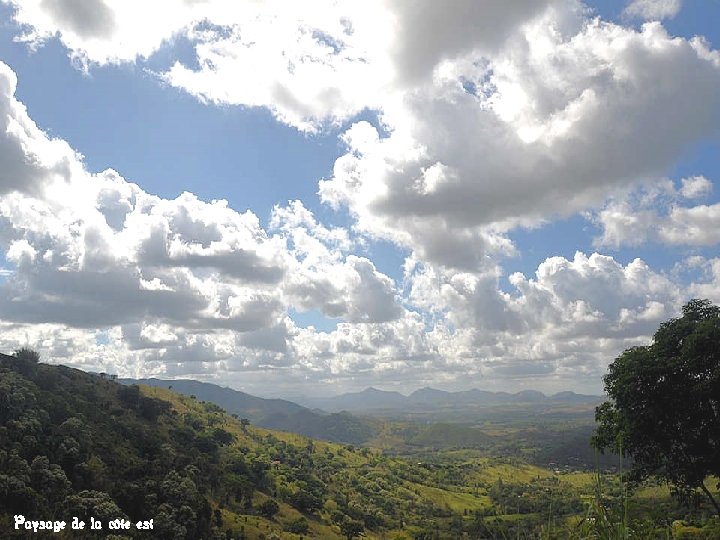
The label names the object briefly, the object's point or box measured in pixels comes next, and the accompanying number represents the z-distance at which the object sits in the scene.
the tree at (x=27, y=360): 134.88
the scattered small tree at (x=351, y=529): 129.75
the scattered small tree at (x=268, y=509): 126.09
